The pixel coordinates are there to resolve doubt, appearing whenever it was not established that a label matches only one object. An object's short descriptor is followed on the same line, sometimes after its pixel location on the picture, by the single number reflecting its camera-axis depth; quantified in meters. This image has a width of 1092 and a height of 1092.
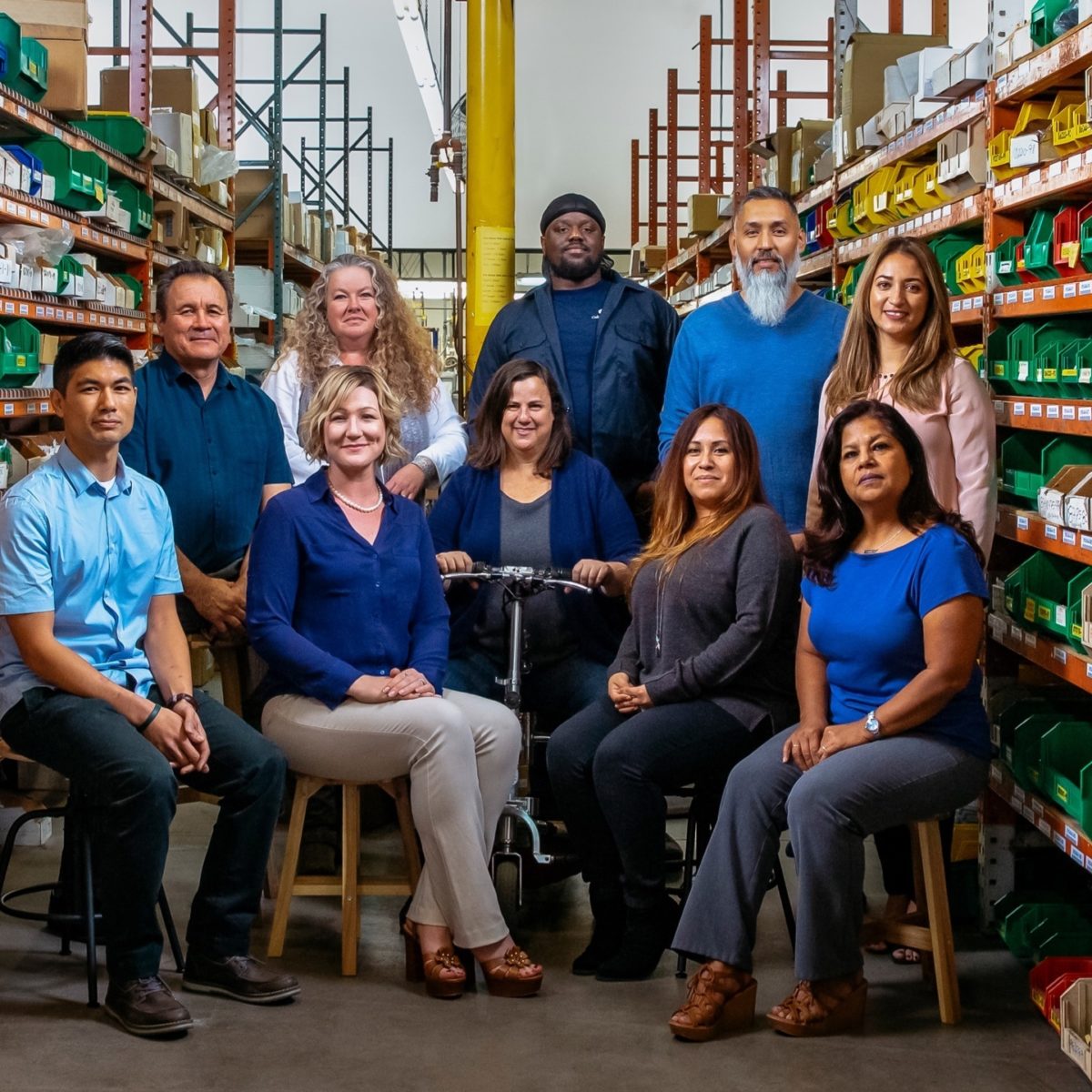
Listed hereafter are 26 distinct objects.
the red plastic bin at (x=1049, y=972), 3.41
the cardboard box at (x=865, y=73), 5.93
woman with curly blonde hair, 4.50
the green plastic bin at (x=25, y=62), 5.09
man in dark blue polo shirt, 4.11
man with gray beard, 4.24
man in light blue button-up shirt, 3.33
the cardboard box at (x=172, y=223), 7.94
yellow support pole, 7.14
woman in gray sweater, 3.71
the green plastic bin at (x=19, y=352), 5.23
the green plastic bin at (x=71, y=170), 5.92
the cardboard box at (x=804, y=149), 7.13
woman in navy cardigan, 4.25
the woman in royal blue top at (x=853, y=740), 3.32
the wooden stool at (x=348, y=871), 3.78
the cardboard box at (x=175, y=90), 8.31
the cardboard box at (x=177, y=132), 7.91
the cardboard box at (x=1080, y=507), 3.39
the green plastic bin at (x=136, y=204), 7.13
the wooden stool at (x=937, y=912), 3.47
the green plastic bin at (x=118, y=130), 6.96
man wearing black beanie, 4.80
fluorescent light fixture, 8.50
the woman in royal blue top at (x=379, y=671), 3.62
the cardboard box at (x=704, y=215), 10.41
